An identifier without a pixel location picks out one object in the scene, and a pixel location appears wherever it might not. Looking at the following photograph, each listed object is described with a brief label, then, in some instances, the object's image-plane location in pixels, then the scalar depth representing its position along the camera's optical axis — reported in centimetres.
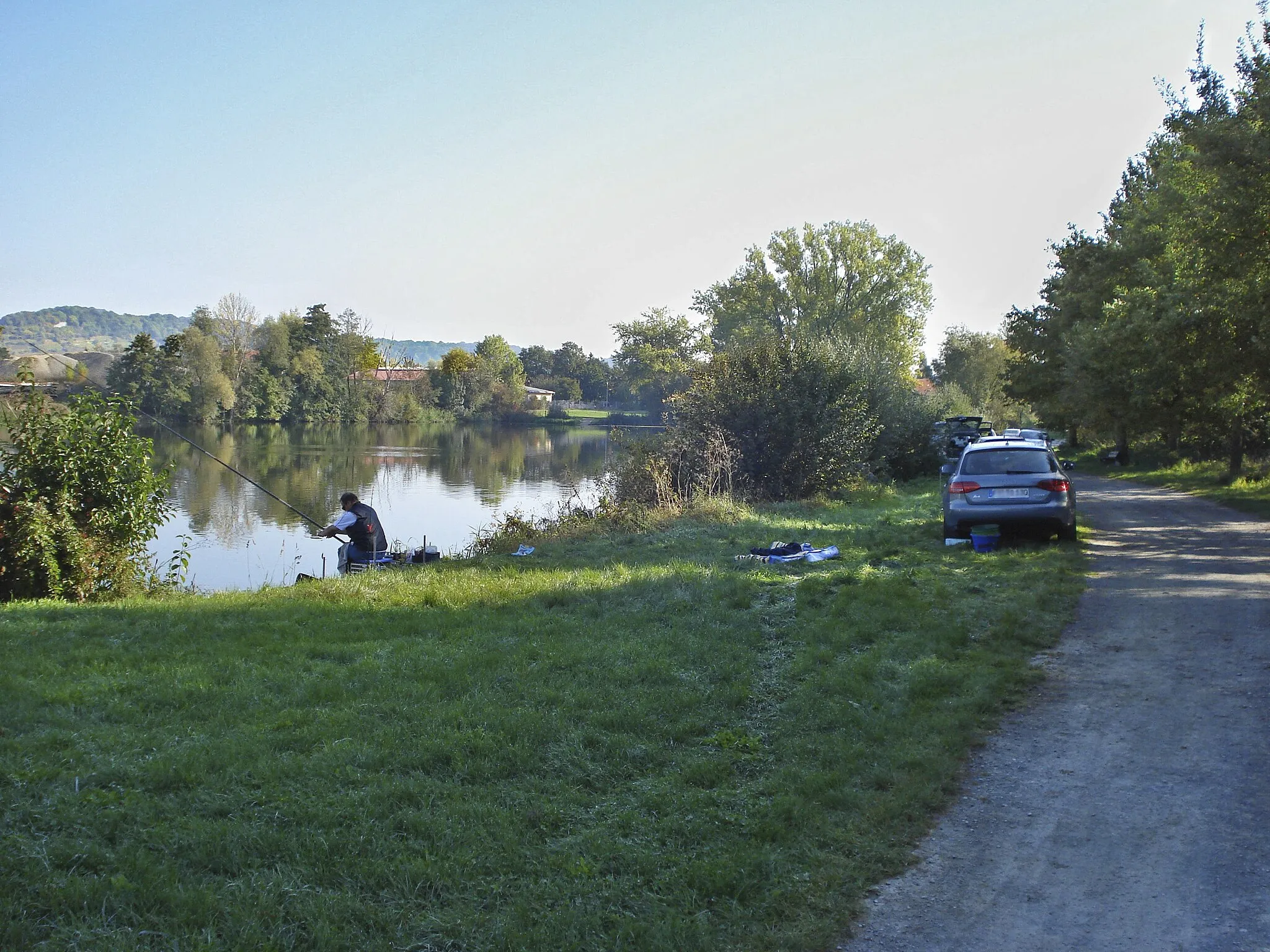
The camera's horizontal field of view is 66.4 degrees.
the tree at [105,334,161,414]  5584
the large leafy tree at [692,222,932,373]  6456
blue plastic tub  1370
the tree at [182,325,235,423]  5981
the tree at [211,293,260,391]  6969
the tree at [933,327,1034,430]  7131
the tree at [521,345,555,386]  14325
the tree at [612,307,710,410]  9494
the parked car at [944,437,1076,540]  1380
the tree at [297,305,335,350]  8088
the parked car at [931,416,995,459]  3103
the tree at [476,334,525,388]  10716
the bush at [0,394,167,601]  1087
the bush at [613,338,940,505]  2120
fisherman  1385
